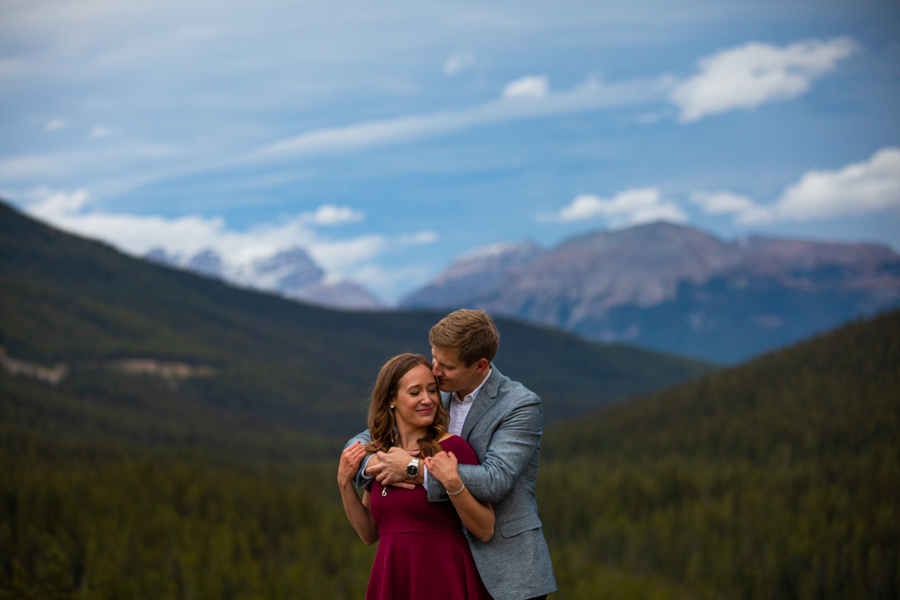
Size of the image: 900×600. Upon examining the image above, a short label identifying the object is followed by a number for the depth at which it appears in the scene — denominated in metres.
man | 6.38
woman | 6.51
